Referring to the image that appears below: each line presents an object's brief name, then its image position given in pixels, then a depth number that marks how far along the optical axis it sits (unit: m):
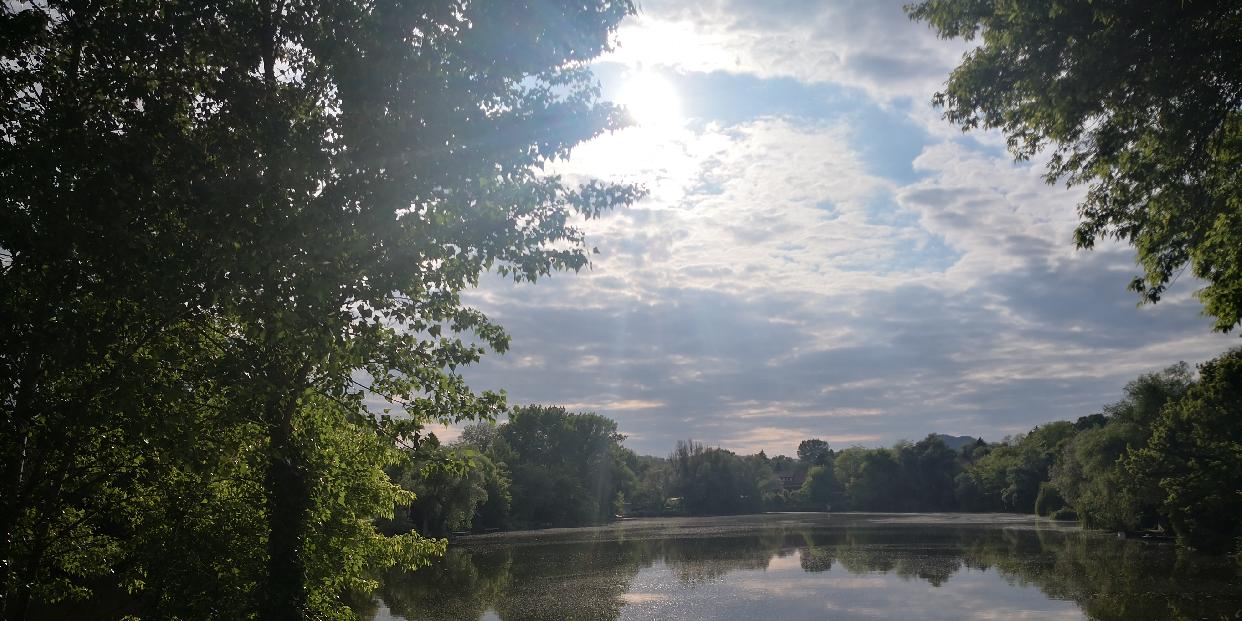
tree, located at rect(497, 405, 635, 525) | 96.94
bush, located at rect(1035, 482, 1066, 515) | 89.62
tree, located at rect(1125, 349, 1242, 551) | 42.09
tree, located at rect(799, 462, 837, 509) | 149.12
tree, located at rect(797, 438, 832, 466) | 181.12
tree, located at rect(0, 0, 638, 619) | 8.13
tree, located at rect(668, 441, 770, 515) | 131.62
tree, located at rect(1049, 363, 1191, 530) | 53.38
